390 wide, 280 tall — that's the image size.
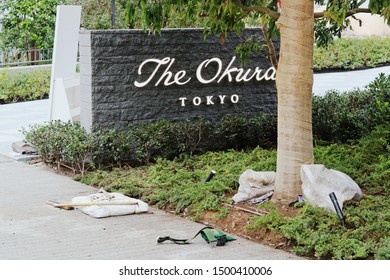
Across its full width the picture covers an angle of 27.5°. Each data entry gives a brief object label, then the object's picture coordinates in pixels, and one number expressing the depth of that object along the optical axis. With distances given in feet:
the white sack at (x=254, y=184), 32.48
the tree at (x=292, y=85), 31.17
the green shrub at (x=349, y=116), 44.73
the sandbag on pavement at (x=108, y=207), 31.83
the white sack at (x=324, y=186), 29.96
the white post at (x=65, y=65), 46.44
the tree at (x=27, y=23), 84.17
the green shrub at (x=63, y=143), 39.78
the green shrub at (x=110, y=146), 40.57
